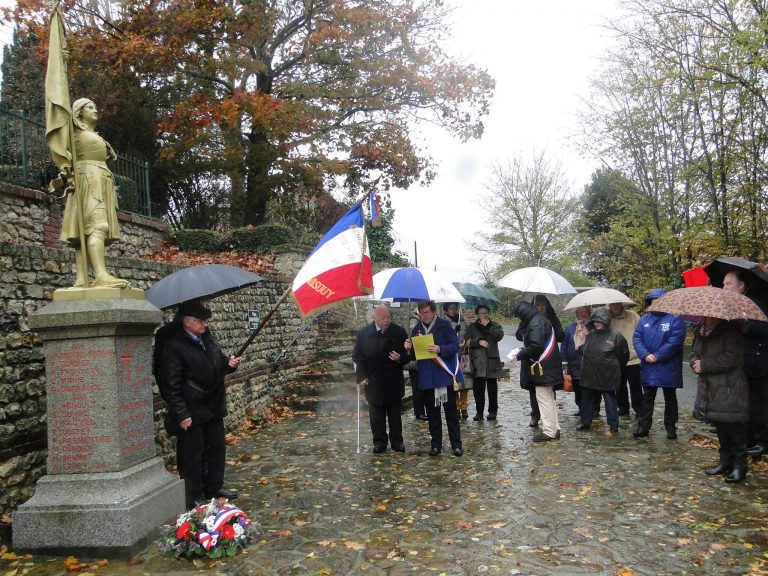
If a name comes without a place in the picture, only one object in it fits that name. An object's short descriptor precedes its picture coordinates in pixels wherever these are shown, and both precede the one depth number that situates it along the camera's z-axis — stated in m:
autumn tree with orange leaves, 14.65
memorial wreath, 4.46
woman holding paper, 7.43
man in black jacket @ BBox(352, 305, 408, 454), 7.69
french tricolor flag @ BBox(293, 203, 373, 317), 6.18
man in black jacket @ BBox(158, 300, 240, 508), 5.32
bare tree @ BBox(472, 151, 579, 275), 33.81
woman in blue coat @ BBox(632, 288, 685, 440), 7.87
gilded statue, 4.99
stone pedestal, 4.48
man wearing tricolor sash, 8.09
